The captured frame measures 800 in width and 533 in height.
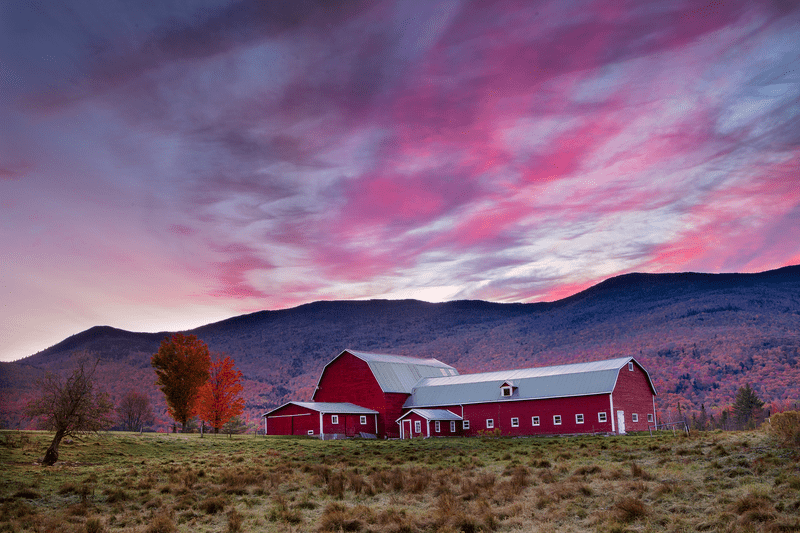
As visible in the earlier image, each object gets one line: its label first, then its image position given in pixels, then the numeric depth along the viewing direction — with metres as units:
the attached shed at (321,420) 54.50
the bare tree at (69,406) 28.33
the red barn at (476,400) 49.85
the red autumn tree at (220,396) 64.25
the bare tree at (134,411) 94.06
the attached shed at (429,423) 55.01
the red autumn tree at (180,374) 57.41
